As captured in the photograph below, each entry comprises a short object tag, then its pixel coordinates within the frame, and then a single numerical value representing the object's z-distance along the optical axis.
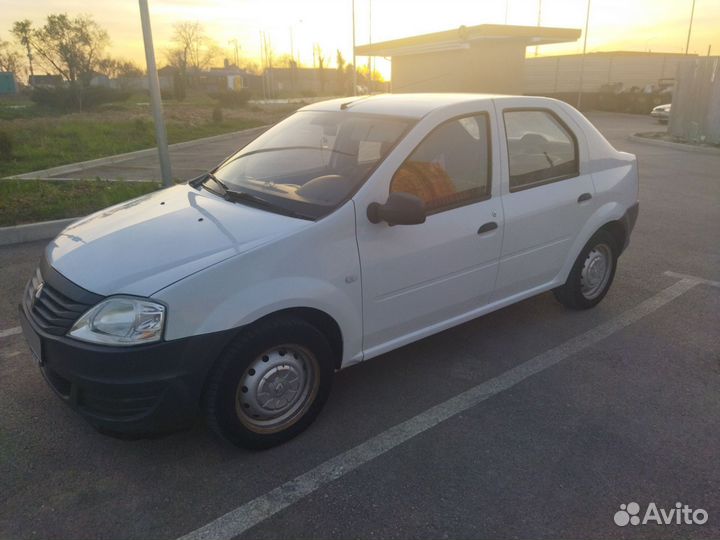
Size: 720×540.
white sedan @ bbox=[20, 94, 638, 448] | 2.56
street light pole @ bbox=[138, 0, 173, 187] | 7.54
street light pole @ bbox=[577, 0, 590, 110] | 34.56
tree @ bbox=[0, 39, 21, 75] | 47.91
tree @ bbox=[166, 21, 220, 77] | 66.66
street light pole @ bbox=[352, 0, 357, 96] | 30.01
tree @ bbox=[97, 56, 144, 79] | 44.09
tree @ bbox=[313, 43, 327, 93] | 75.71
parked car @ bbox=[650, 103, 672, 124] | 24.83
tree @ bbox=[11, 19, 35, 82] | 41.84
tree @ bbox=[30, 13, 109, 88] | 37.75
